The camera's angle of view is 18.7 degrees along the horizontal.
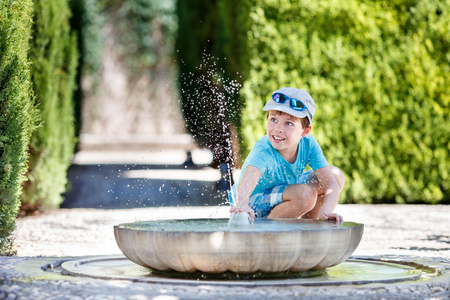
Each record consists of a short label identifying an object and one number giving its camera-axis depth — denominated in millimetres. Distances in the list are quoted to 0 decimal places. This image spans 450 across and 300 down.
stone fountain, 6651
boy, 8462
